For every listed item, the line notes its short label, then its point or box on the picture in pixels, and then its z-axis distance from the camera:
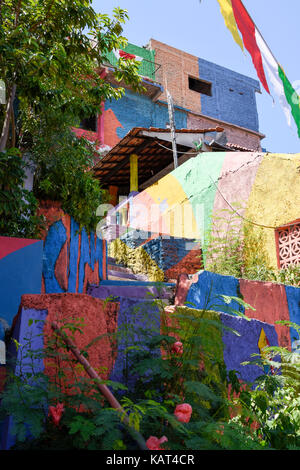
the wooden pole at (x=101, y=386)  1.81
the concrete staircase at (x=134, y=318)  2.72
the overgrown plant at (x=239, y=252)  7.17
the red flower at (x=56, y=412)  2.08
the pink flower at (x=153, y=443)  1.87
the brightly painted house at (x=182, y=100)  16.50
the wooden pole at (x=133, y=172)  13.23
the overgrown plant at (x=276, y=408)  2.54
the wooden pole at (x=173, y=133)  12.18
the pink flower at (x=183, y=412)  2.15
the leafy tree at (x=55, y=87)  4.57
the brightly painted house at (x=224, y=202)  7.40
